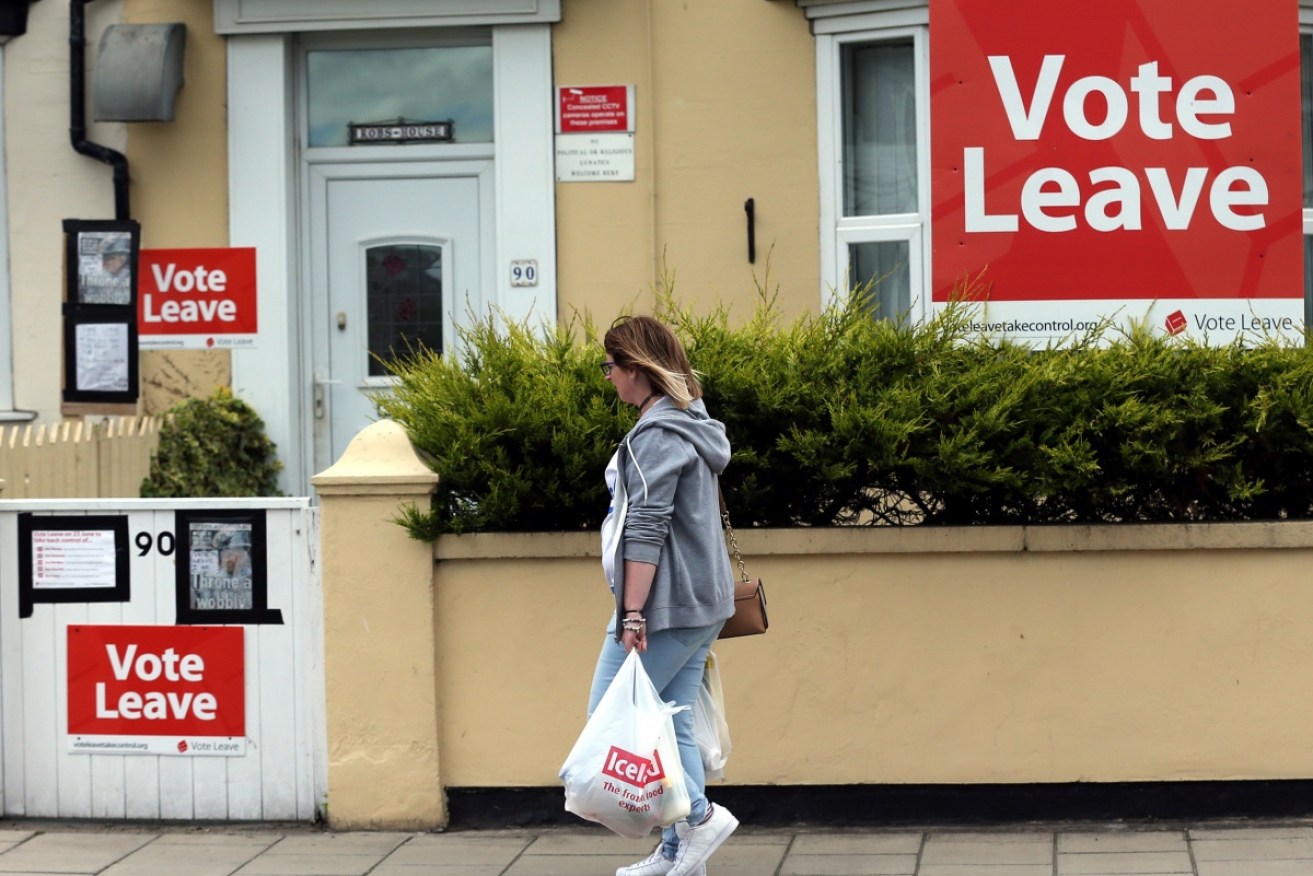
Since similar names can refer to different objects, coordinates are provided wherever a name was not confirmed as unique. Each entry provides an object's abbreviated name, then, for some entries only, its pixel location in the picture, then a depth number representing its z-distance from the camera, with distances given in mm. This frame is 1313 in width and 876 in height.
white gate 12250
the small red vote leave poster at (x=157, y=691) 12273
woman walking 9609
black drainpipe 18766
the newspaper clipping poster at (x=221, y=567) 12281
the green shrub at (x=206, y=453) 18031
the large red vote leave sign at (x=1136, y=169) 13086
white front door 19109
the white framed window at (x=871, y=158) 17578
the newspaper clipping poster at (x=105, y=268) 16562
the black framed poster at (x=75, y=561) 12461
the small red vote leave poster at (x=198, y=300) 16828
